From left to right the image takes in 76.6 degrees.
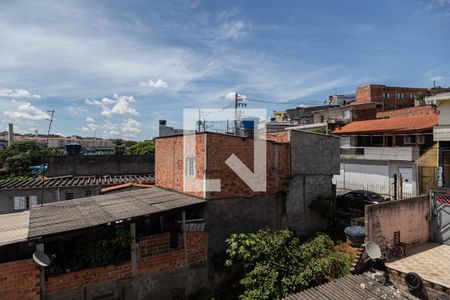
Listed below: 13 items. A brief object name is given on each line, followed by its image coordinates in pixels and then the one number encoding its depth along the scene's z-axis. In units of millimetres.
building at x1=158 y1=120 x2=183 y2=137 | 28422
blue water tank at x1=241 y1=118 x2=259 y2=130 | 13029
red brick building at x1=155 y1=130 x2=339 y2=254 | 10844
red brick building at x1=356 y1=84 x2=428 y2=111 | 43938
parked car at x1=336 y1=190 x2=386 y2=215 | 16969
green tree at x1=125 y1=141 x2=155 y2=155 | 42028
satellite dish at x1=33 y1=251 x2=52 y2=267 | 7098
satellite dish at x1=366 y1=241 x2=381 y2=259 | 10398
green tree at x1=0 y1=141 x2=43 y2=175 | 40225
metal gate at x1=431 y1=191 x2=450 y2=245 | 14203
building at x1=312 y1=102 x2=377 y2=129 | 32656
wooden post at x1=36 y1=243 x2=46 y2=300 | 7492
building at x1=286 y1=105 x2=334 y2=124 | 51384
